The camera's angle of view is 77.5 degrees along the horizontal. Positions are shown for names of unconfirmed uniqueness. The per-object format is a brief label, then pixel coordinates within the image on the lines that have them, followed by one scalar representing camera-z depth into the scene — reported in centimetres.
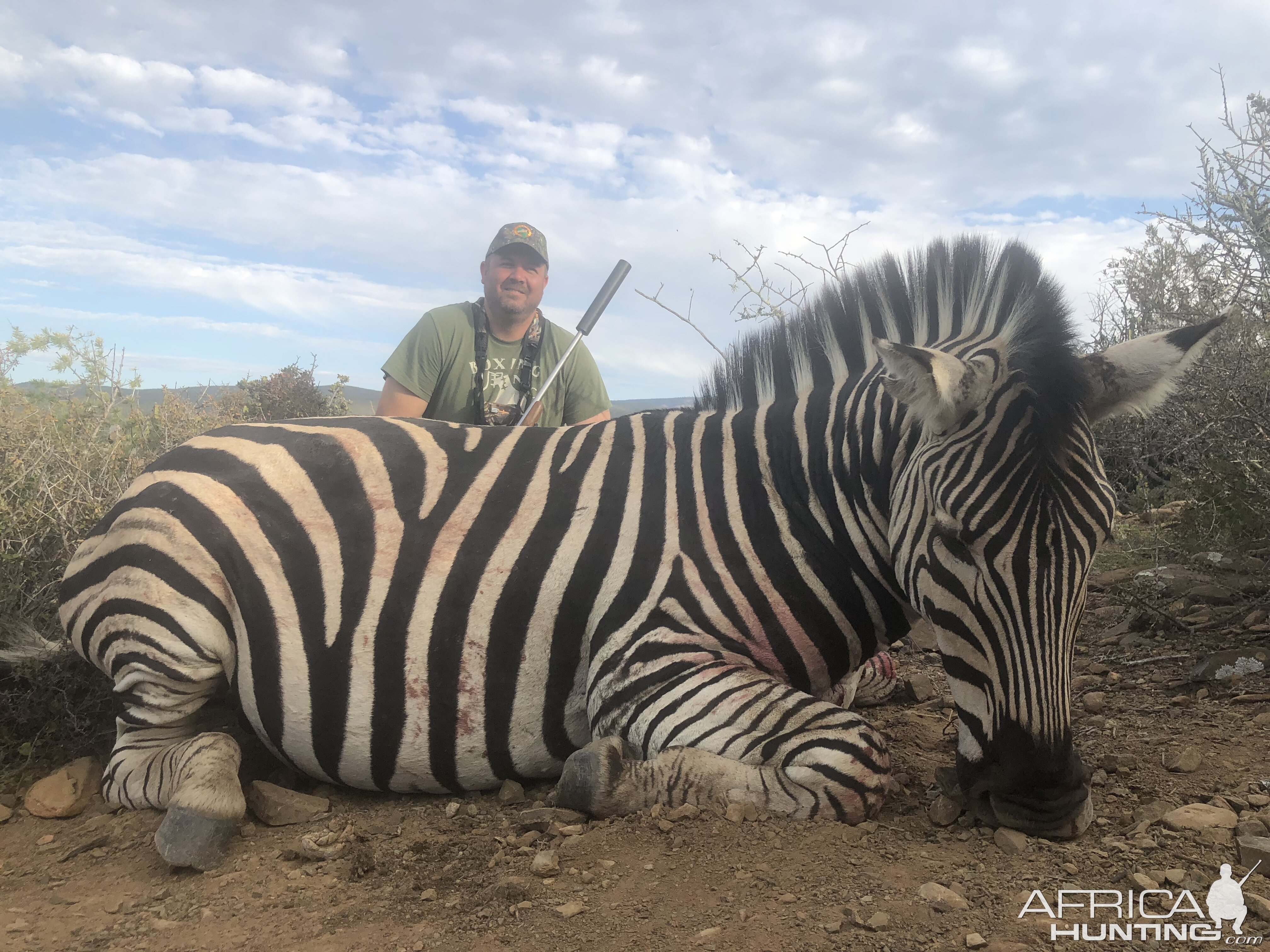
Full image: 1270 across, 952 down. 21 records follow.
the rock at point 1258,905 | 182
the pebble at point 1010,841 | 227
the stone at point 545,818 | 270
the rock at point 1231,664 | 352
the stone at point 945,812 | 253
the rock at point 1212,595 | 429
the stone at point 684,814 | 252
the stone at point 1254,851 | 200
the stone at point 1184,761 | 273
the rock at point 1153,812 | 238
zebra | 252
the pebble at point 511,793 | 308
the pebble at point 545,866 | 238
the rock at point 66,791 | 337
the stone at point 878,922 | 192
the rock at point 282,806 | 308
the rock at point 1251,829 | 218
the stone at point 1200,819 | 225
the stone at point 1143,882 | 198
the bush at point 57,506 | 379
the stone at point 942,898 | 197
